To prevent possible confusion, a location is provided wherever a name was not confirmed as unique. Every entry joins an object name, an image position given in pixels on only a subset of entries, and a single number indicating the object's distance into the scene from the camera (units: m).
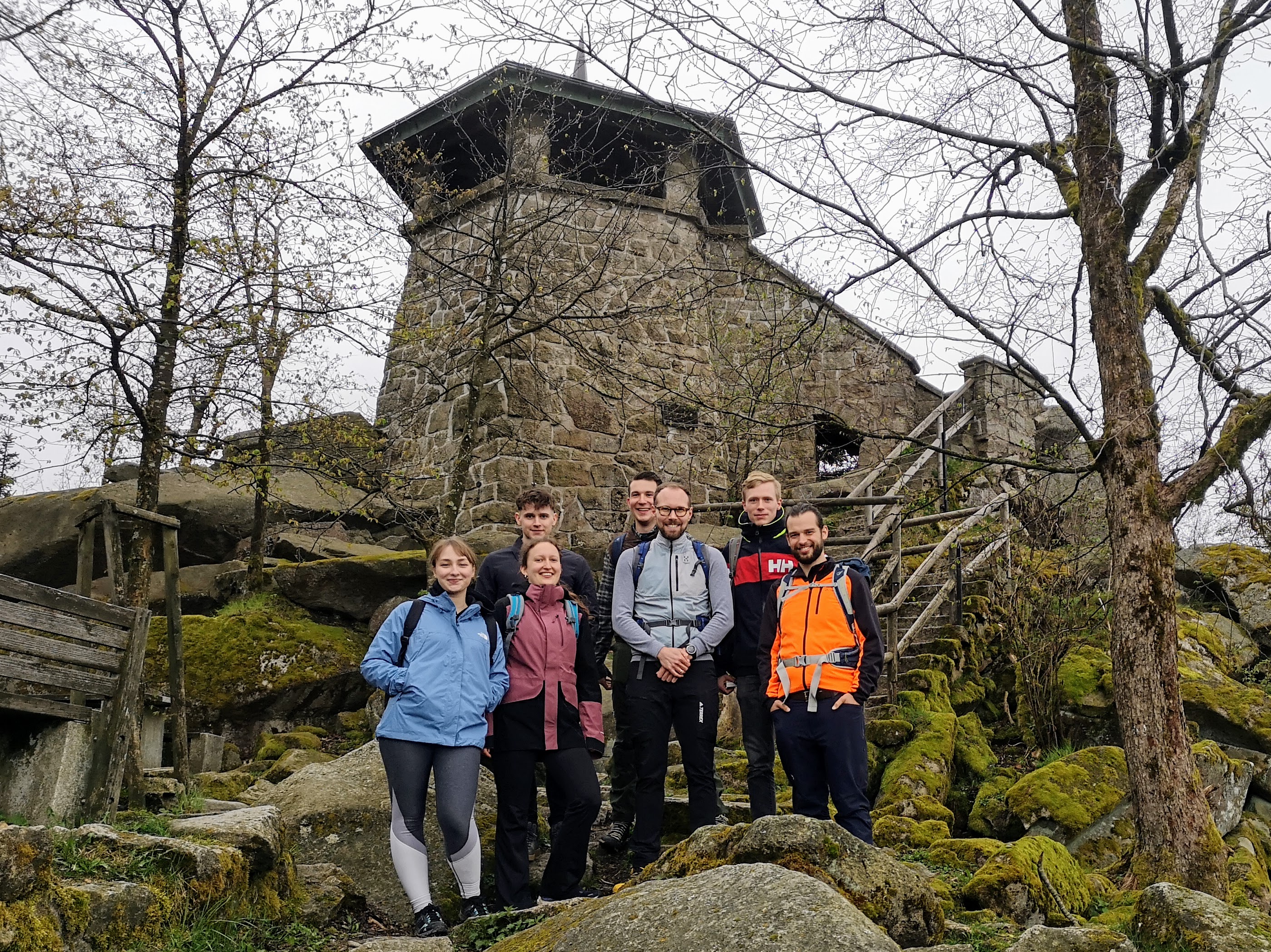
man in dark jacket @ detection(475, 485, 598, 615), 4.94
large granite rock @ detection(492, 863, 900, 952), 2.56
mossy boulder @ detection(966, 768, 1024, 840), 6.38
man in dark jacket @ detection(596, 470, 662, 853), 5.11
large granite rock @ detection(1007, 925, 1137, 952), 3.04
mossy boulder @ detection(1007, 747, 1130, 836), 6.11
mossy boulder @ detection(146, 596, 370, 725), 8.52
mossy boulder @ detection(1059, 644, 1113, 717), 7.48
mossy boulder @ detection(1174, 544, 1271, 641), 9.60
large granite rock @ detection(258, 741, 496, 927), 4.88
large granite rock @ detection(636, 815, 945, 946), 3.39
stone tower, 10.42
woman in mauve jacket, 4.38
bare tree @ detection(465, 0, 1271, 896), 5.00
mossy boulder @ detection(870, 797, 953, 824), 6.13
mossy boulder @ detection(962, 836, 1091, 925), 4.36
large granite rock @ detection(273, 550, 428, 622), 9.68
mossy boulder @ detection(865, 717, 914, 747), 6.97
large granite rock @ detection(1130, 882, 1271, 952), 3.16
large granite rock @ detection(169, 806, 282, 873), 4.20
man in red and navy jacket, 4.81
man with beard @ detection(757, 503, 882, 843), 4.36
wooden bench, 4.21
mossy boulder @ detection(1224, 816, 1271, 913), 5.66
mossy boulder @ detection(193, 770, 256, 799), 6.32
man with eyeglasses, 4.69
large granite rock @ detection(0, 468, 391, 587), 9.97
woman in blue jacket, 4.11
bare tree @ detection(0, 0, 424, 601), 6.61
